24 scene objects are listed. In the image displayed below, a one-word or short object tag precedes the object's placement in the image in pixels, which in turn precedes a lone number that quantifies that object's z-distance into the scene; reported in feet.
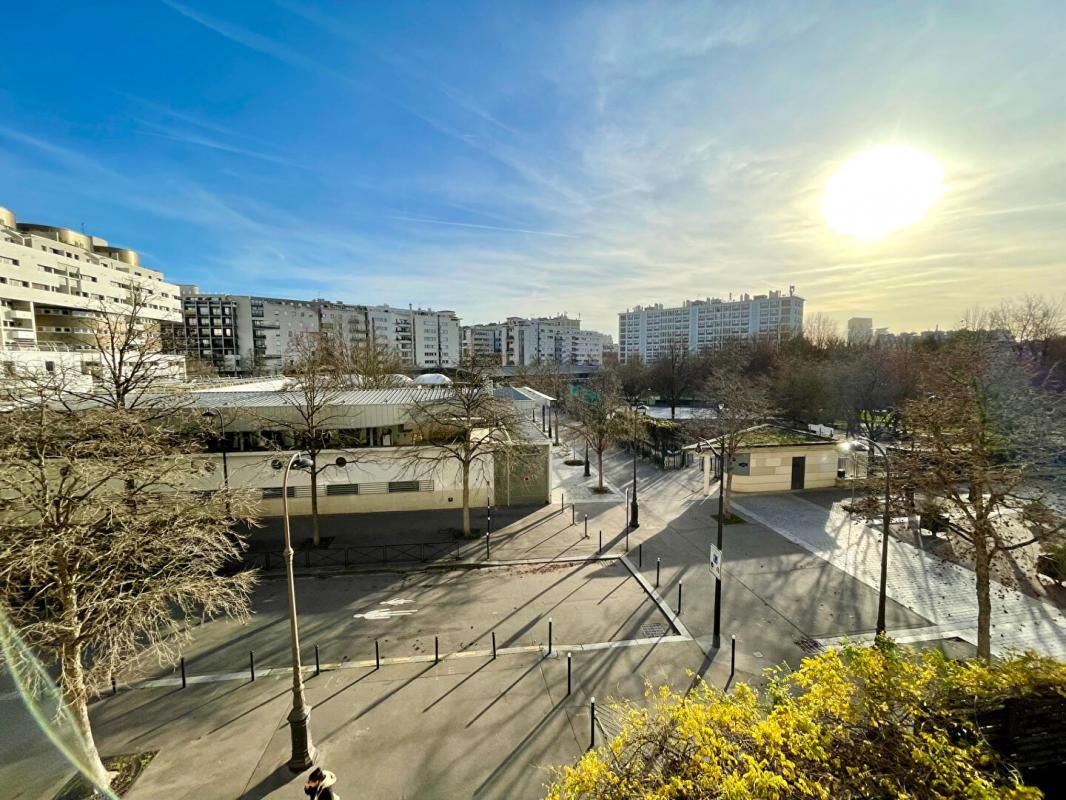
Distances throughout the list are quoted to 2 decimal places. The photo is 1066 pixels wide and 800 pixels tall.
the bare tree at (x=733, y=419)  67.32
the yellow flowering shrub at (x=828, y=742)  13.76
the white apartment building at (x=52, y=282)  142.20
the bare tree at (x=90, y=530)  23.26
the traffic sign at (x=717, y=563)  39.06
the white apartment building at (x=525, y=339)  436.76
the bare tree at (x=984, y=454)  33.53
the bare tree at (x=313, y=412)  59.67
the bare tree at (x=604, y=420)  89.51
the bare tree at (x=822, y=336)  175.22
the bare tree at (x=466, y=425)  63.62
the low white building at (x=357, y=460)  65.62
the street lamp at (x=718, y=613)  38.70
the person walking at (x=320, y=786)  20.54
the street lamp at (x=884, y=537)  37.32
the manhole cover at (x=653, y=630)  40.65
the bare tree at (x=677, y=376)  193.26
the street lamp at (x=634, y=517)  64.85
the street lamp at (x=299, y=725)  27.09
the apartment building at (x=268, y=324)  296.51
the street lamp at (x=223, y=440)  59.59
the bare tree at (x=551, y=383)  174.29
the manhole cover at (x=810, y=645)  37.83
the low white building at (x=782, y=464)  80.74
